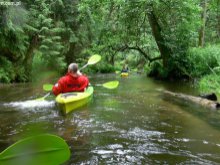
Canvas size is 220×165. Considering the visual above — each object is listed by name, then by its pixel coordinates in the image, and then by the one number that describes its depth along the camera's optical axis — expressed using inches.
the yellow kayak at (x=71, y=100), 264.4
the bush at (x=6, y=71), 546.3
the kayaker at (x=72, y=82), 280.4
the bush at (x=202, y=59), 502.5
